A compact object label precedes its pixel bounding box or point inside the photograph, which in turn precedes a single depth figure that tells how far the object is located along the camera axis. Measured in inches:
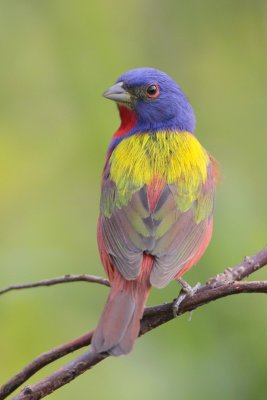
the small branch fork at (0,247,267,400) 201.2
